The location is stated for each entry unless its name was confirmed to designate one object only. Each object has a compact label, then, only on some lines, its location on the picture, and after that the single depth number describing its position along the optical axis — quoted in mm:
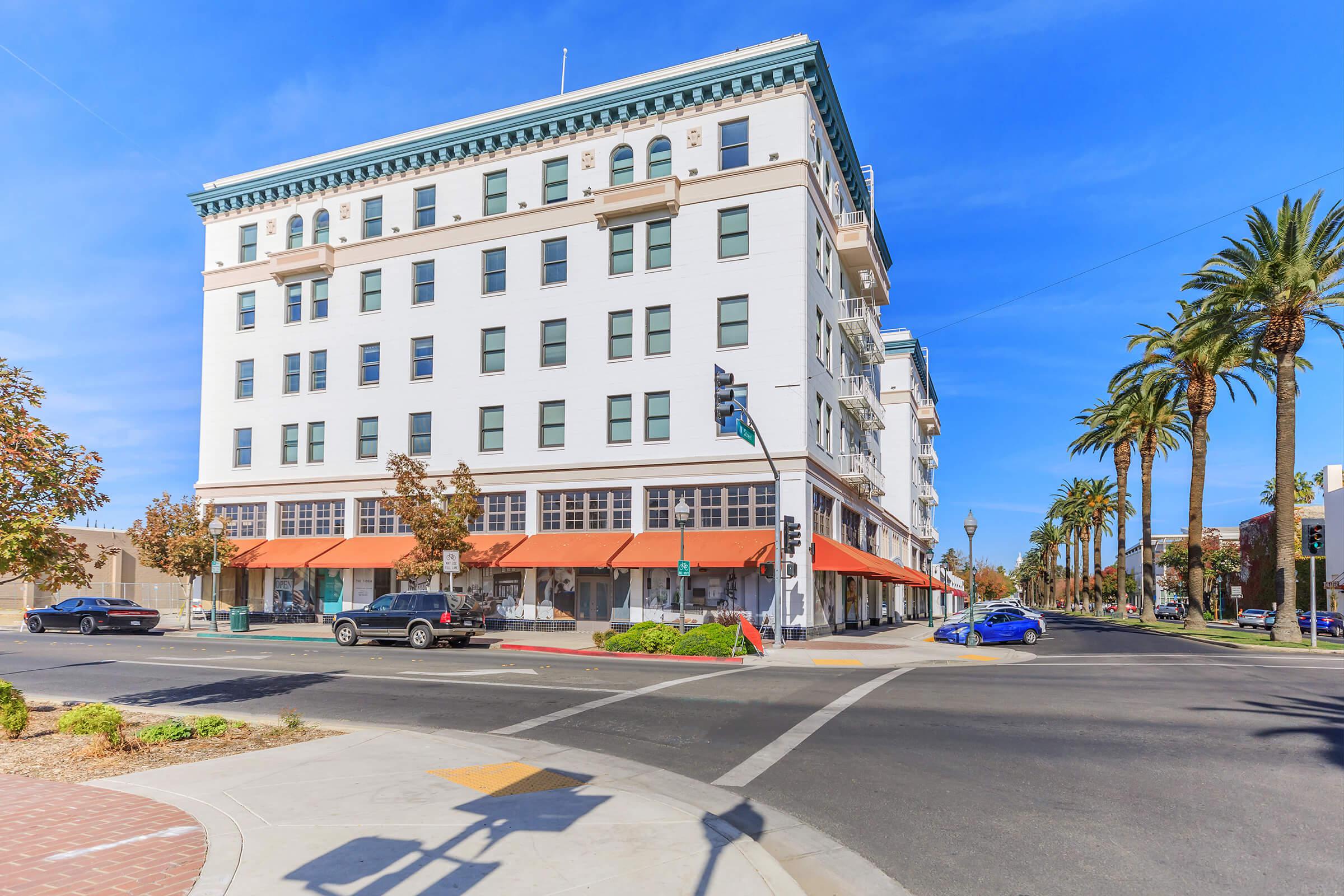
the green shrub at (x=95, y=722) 10281
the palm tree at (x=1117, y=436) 56375
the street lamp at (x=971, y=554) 30731
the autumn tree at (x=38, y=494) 11617
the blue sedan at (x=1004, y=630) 35719
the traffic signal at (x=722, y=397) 22156
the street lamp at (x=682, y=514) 28250
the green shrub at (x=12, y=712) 11039
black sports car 35969
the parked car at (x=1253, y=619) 61000
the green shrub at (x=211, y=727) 11156
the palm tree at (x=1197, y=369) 39531
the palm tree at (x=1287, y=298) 33406
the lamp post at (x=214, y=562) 38125
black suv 28422
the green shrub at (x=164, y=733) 10766
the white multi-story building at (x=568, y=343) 34375
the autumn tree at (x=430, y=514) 35094
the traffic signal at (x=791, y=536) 28719
